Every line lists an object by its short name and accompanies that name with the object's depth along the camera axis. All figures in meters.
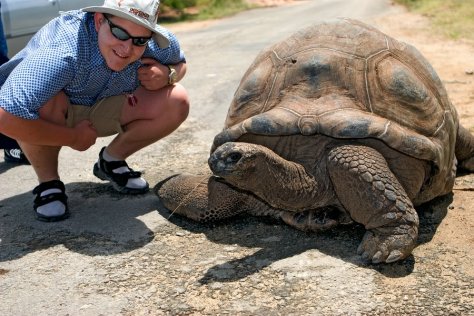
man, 2.77
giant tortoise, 2.62
